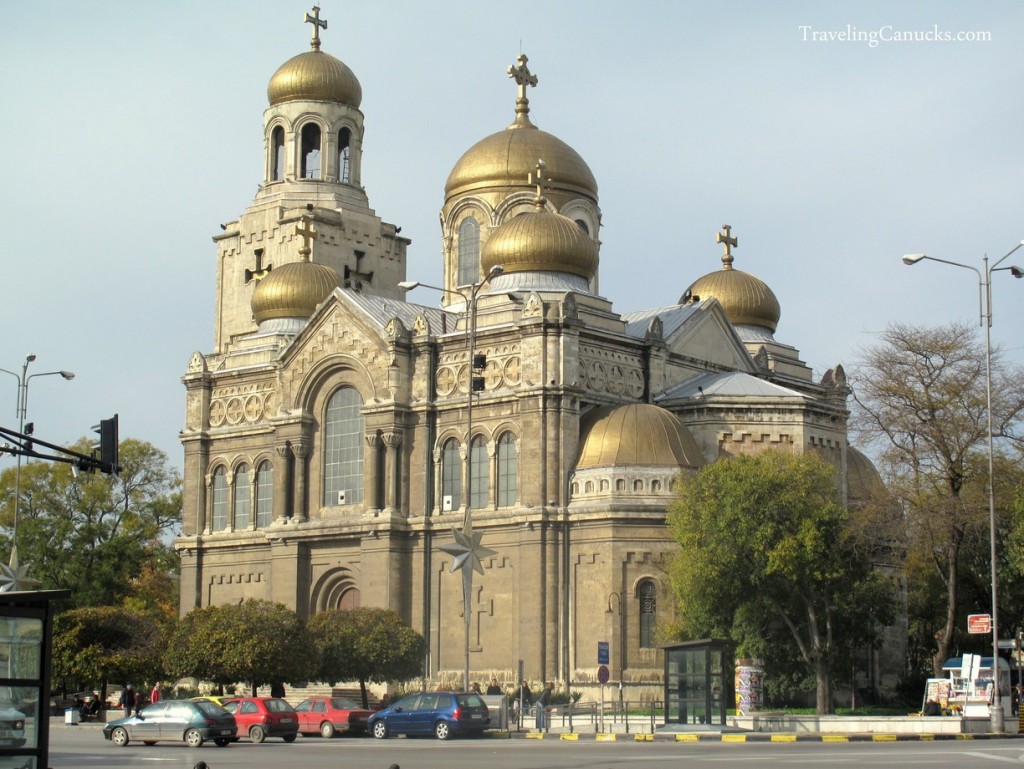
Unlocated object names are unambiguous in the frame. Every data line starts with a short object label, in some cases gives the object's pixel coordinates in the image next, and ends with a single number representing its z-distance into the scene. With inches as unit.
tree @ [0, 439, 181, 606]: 3213.6
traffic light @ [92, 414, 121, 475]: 1156.5
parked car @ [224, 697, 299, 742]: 1657.2
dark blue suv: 1637.6
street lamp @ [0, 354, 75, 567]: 2136.3
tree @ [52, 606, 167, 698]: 2212.1
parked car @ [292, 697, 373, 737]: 1771.7
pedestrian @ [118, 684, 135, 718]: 2163.6
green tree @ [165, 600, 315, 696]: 2054.6
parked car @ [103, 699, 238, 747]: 1525.3
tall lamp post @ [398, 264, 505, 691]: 1821.6
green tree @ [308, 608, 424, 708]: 2156.7
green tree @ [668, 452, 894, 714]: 1982.0
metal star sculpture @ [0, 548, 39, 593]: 1927.3
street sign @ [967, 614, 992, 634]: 1637.6
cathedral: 2199.8
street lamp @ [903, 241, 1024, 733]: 1555.1
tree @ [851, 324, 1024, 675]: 1881.2
